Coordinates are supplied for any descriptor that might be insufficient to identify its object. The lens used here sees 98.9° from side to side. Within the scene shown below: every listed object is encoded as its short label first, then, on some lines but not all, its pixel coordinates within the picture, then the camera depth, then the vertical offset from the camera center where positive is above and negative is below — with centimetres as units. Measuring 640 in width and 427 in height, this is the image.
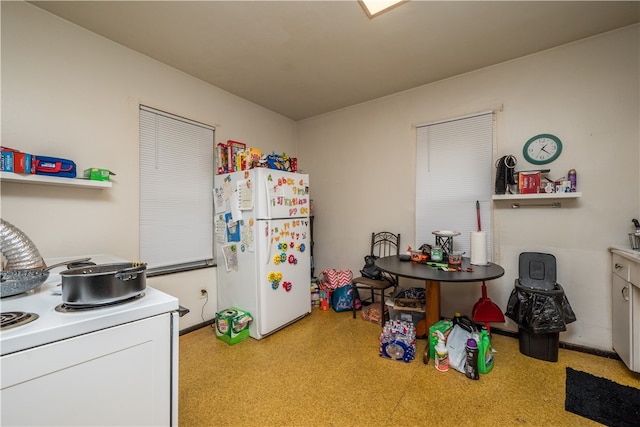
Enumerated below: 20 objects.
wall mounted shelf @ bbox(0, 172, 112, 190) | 172 +25
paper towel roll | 250 -31
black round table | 210 -49
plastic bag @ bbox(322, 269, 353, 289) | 354 -85
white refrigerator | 269 -32
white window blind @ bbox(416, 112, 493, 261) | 284 +39
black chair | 310 -54
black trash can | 219 -81
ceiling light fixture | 172 +133
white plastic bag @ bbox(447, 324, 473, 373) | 214 -107
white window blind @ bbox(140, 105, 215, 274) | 262 +24
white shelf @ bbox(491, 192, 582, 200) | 233 +15
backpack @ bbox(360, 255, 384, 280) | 325 -68
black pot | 98 -26
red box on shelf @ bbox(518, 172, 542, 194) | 249 +28
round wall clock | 252 +60
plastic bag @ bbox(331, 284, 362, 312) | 343 -108
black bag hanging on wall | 260 +38
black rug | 164 -123
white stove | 80 -48
